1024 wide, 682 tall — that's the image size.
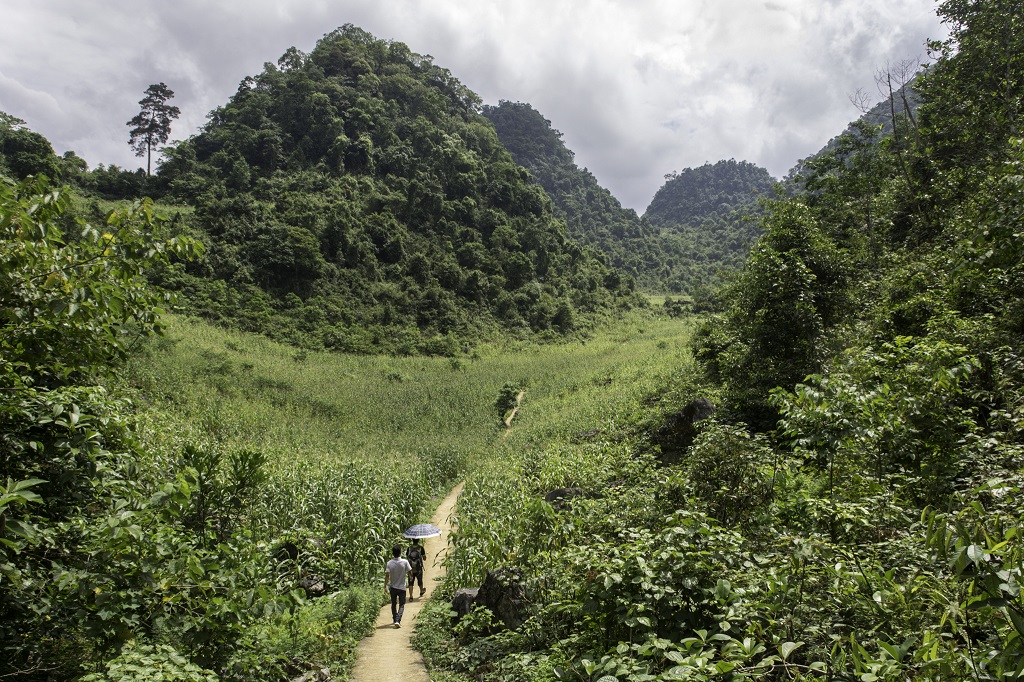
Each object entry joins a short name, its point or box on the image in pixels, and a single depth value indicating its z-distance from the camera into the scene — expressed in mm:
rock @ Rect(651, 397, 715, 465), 11612
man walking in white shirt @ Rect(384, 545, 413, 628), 8828
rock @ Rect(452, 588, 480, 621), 8062
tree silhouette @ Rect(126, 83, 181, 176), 56188
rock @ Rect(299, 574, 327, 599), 9148
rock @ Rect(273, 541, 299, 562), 9500
